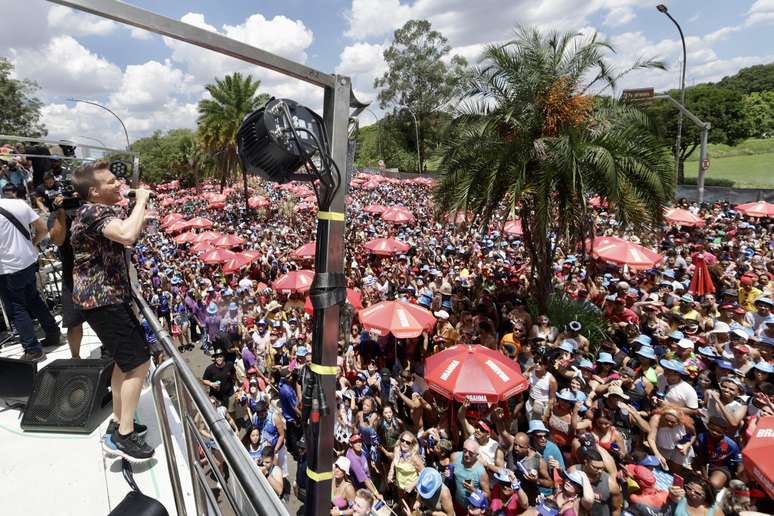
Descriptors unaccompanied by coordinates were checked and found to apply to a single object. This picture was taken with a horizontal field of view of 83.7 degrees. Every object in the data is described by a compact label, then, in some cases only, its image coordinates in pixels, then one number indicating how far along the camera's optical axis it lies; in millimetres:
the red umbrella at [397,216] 17888
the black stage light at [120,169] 3686
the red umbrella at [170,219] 21669
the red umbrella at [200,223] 19317
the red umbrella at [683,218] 13219
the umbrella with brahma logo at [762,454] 3658
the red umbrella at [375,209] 20556
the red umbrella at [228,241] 14828
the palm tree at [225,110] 28734
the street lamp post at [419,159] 49356
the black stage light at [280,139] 1912
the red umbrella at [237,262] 12252
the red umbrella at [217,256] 12804
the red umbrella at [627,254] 9198
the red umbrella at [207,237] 15836
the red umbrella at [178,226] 19688
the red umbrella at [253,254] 12909
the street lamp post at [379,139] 60012
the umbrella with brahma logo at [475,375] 5270
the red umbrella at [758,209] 14139
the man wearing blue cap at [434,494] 4590
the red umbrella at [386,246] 12938
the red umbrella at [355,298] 8594
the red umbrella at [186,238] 17417
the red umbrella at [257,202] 28450
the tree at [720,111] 48188
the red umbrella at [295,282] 9906
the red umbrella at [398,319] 7113
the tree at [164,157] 54319
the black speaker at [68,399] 2770
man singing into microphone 2369
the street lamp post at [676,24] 17956
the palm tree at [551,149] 7918
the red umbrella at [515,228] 13602
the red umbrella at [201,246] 15390
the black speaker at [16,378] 3074
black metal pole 2084
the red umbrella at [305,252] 12781
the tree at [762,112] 56062
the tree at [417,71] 49219
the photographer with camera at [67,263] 3176
